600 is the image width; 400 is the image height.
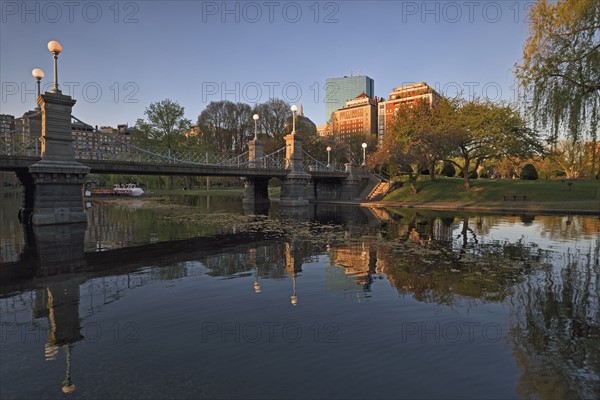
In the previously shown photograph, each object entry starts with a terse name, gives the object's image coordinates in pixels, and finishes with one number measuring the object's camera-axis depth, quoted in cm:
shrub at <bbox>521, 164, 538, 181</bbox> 5569
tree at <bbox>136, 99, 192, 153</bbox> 6538
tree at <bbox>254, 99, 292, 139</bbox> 7438
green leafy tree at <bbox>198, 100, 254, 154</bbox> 7644
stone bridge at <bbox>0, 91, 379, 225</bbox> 2138
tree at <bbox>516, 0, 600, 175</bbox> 1955
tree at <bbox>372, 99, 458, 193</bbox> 4222
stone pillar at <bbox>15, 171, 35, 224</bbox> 2514
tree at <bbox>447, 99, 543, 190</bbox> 4178
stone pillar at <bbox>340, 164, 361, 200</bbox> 5222
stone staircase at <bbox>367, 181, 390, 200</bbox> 4991
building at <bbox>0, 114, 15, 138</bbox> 11142
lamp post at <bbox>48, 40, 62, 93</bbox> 2070
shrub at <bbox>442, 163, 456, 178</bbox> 6206
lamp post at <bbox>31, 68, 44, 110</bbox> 2084
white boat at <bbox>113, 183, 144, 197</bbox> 6512
